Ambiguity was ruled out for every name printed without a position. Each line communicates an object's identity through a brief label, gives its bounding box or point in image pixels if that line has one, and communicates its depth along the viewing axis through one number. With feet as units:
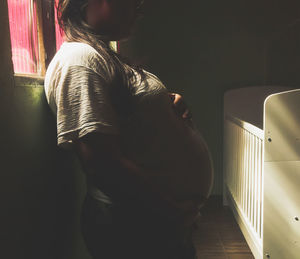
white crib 4.26
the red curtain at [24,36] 2.39
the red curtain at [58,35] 3.37
